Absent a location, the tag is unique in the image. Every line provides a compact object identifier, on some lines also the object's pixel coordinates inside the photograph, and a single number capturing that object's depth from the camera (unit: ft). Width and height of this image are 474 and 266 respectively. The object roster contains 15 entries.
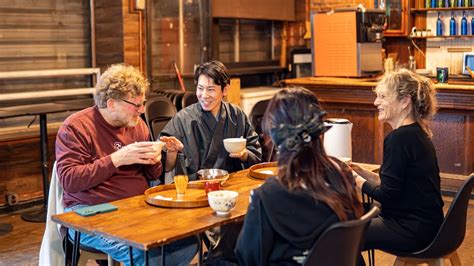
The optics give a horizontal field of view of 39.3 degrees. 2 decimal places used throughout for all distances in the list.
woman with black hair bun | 6.54
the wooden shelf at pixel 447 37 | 24.05
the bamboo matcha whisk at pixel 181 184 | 9.16
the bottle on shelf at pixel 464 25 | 23.94
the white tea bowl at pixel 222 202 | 8.11
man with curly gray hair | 9.37
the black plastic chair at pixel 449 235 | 9.03
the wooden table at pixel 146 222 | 7.36
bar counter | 18.69
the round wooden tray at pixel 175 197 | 8.64
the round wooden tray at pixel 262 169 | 10.50
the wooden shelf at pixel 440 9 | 23.57
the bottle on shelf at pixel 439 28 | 24.57
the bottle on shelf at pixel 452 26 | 24.30
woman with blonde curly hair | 9.25
